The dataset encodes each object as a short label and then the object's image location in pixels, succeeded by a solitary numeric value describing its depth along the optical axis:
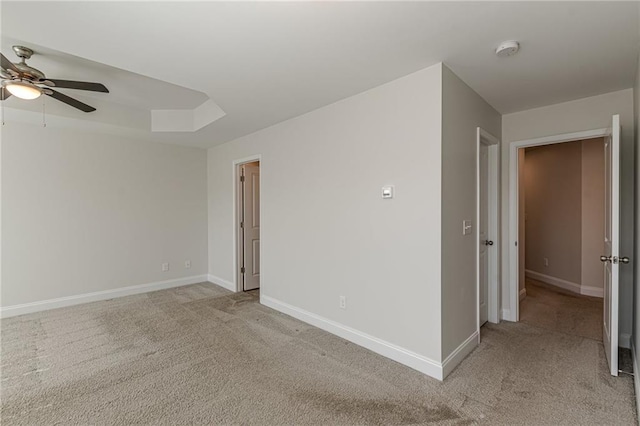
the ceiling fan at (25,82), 2.20
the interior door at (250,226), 4.72
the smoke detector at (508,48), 1.94
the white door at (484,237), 3.24
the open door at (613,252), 2.21
